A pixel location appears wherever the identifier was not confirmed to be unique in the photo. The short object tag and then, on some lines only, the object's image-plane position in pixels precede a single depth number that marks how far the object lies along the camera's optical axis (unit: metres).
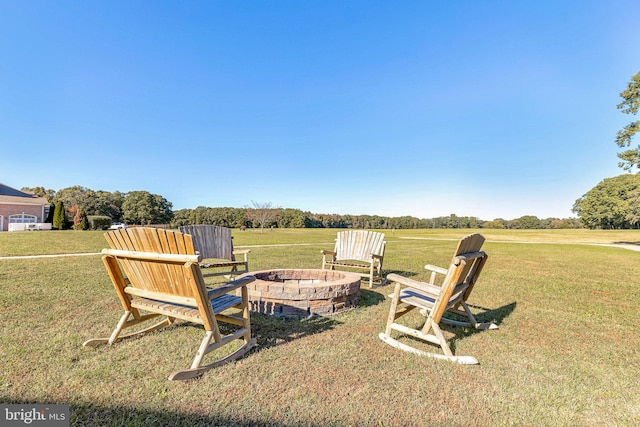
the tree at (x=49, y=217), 31.33
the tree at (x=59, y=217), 25.70
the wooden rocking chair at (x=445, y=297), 2.67
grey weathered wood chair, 5.52
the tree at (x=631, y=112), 18.44
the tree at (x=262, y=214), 45.56
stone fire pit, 3.71
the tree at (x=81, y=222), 25.70
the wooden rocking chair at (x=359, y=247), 6.32
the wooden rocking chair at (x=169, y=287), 2.25
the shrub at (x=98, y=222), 27.20
